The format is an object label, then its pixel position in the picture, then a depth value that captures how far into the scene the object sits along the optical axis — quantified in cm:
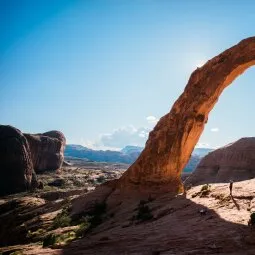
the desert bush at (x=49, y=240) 1966
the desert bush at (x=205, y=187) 2293
